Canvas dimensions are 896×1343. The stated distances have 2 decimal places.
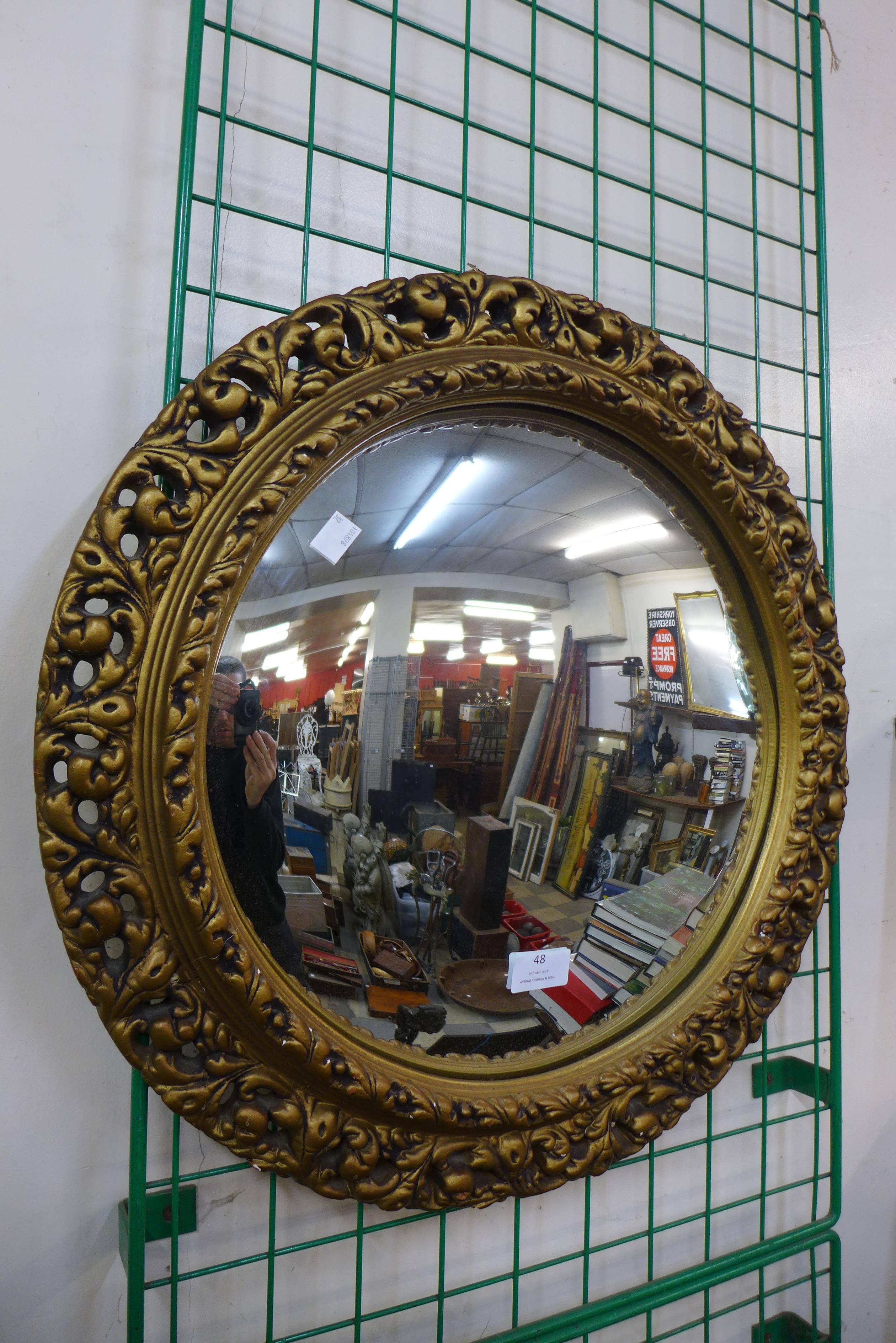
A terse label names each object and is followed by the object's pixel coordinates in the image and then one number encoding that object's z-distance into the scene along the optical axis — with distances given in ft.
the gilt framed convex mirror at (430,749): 1.75
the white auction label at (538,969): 2.16
